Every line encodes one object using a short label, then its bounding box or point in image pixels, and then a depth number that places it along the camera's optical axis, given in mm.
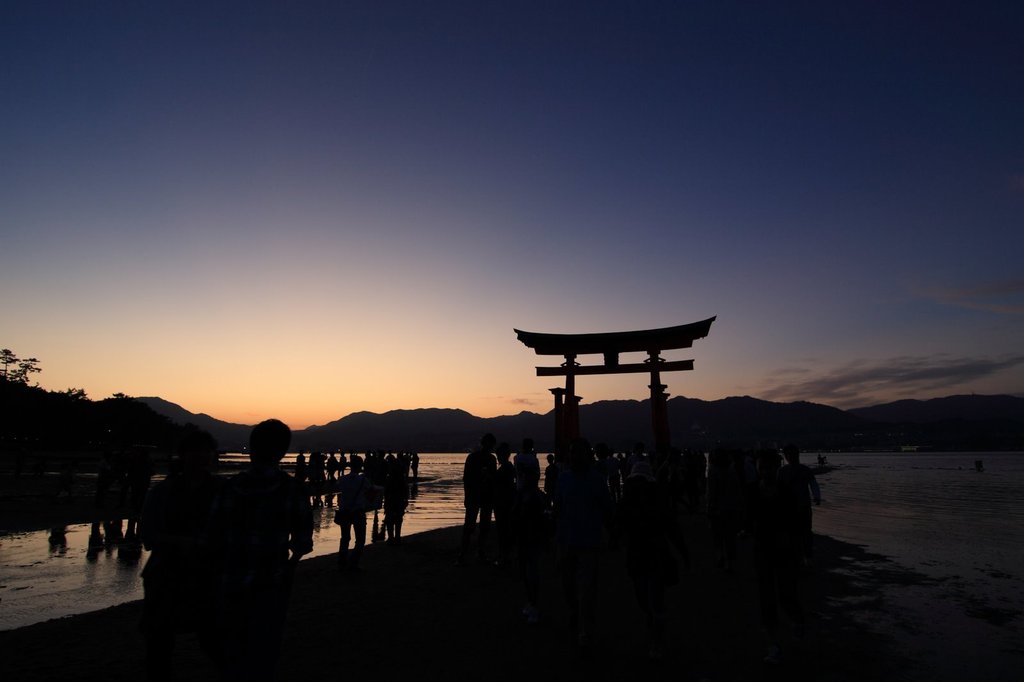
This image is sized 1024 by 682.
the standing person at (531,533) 6809
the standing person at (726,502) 9789
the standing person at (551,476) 13438
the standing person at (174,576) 3520
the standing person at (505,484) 9430
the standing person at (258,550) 3156
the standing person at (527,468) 7188
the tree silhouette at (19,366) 77750
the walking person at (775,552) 5414
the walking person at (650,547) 5316
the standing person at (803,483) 8234
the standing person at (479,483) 9977
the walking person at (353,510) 9667
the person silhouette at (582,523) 5516
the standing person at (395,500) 12969
